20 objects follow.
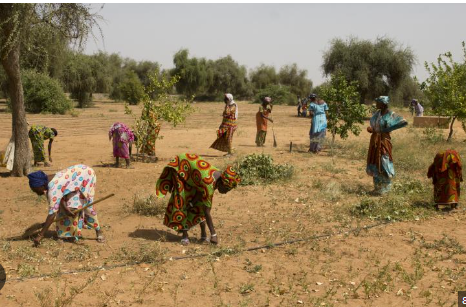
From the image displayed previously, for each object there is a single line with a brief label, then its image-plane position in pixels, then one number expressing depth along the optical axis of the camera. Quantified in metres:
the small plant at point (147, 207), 7.71
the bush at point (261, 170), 9.82
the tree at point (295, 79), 64.56
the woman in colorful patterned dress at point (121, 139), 11.22
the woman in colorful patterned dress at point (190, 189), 6.06
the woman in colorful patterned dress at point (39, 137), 11.44
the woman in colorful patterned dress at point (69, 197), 5.96
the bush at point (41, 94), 27.86
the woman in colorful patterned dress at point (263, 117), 15.00
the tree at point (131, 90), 40.41
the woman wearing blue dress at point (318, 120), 13.73
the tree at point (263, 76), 64.06
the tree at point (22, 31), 9.44
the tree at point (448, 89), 14.34
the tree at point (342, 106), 13.89
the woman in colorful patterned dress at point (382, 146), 8.41
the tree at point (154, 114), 12.25
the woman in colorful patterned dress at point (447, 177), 7.87
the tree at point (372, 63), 31.11
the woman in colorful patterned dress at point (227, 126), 13.26
